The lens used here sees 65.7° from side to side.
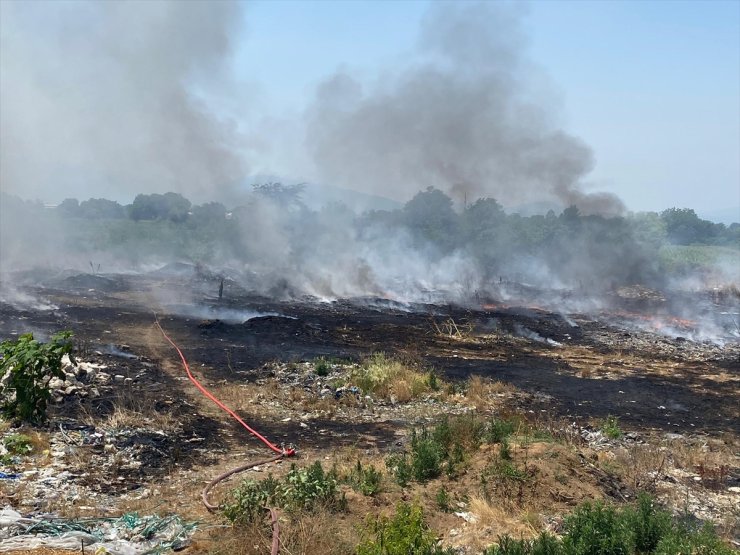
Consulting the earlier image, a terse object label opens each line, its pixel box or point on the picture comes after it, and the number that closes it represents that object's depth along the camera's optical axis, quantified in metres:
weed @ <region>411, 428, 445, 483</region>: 7.32
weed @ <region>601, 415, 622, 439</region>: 10.25
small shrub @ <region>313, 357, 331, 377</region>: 13.55
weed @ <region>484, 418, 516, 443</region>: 8.19
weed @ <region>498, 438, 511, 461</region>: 7.31
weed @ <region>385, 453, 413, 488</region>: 7.13
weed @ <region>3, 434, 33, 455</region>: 7.40
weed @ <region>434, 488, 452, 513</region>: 6.45
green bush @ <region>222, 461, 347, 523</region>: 5.57
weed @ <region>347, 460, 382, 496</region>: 6.70
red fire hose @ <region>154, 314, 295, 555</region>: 4.95
